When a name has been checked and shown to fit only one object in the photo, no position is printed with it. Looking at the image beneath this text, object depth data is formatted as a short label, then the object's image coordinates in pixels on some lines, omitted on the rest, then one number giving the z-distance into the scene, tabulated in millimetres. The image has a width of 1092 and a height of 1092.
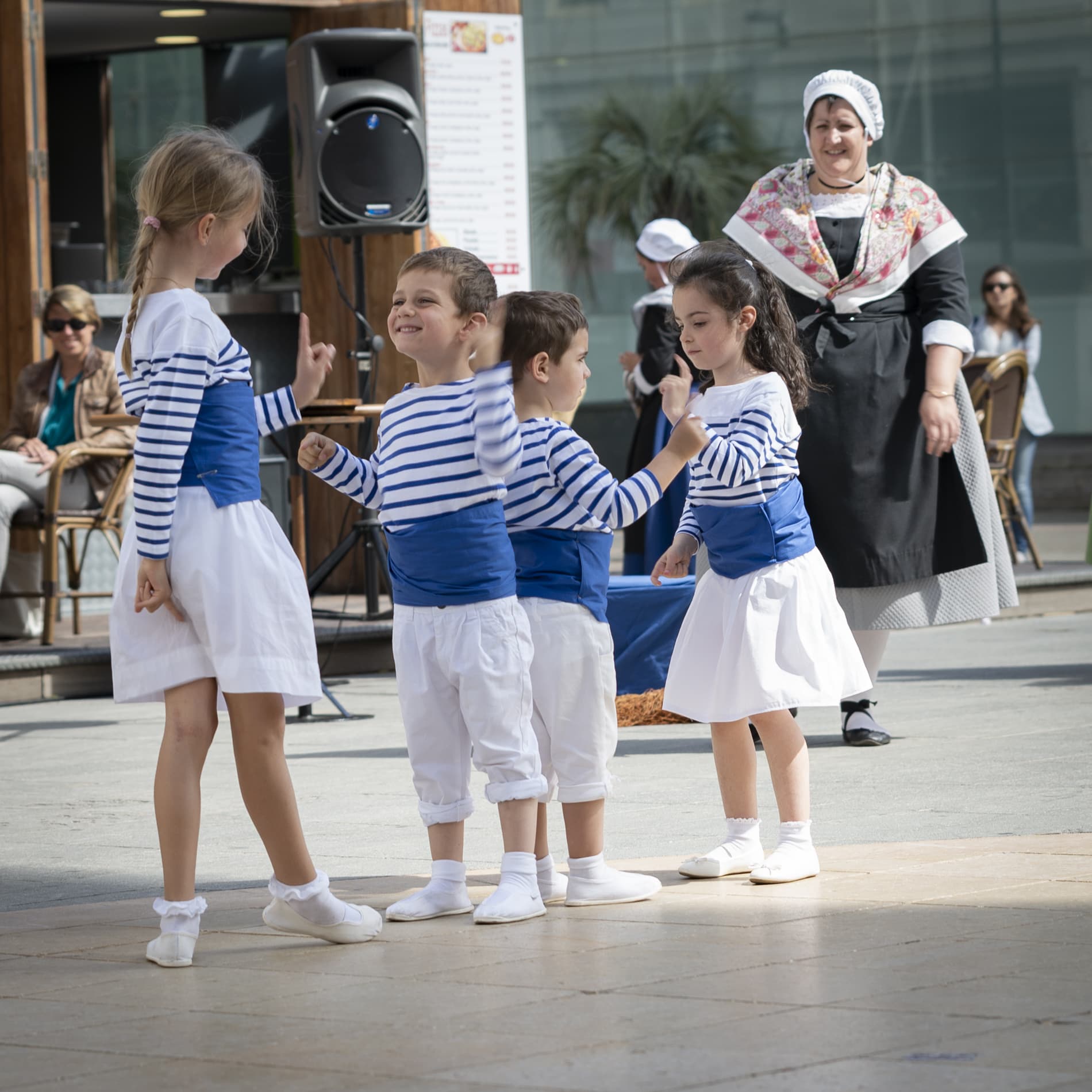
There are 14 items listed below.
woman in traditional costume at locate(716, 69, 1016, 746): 11562
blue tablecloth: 14344
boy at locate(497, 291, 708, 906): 7543
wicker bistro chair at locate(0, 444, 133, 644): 17406
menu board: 22187
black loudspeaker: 17141
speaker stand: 15008
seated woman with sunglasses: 17859
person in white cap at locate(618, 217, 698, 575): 16922
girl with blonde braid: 6898
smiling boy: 7254
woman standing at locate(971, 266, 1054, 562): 27422
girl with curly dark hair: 8109
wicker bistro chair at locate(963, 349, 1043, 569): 23234
